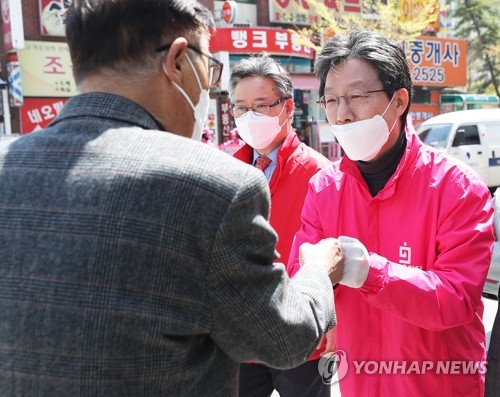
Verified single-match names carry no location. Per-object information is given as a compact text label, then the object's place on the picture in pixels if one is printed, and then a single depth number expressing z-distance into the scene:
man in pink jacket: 1.70
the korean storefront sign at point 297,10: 18.56
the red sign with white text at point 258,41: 16.19
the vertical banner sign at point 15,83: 14.51
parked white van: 11.77
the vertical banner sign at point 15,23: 13.91
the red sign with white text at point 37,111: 14.96
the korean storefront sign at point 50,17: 15.37
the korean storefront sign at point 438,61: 20.95
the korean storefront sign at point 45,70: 14.93
